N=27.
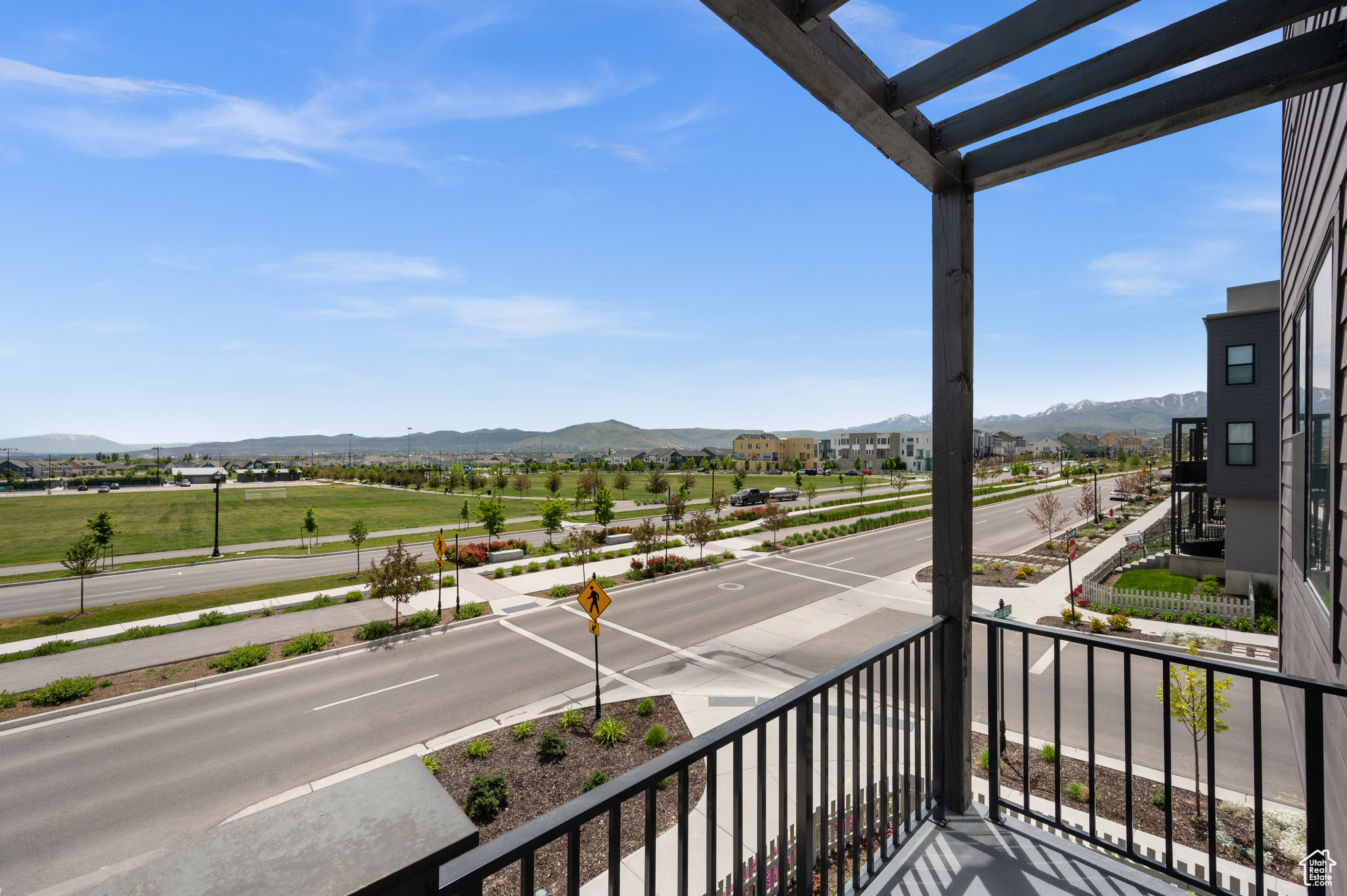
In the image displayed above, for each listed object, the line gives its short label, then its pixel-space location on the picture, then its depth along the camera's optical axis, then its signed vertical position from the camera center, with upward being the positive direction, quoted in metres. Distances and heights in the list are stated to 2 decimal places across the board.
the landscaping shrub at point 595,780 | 6.50 -3.93
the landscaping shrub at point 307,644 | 11.54 -4.17
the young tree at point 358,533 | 19.77 -3.07
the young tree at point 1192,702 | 5.77 -2.90
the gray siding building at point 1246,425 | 13.45 +0.53
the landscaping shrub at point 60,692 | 9.47 -4.23
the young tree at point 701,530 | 19.59 -2.96
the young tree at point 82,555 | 15.40 -2.96
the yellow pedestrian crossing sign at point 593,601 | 9.20 -2.55
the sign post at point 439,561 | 14.16 -3.00
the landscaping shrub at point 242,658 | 10.86 -4.20
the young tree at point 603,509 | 24.02 -2.71
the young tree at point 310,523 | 24.30 -3.26
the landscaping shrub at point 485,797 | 6.16 -3.95
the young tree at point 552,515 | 23.03 -2.78
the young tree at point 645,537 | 18.67 -3.04
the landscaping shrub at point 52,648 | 11.92 -4.35
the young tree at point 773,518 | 23.48 -3.09
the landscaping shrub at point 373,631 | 12.50 -4.18
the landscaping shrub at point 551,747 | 7.31 -3.99
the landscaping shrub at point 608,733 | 7.69 -4.01
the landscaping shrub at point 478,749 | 7.27 -3.98
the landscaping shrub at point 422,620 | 13.26 -4.16
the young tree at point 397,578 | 12.92 -3.07
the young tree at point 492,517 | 23.14 -2.92
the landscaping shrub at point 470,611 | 13.91 -4.17
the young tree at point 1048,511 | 21.38 -2.50
